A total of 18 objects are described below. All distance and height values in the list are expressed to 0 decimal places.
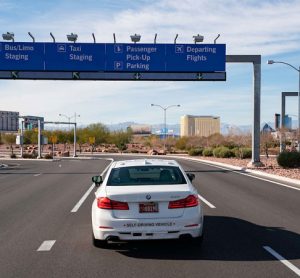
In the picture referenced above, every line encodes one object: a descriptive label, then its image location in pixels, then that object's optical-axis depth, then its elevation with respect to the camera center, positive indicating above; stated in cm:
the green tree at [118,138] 12156 -36
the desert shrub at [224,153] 5444 -165
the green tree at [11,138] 11675 -49
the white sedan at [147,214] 764 -114
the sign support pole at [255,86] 3241 +322
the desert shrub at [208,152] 6234 -179
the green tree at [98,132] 11278 +93
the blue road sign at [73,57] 3281 +497
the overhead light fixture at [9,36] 3269 +624
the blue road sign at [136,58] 3288 +495
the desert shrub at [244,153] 4978 -150
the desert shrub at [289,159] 3175 -135
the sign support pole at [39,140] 6306 -56
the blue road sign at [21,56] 3266 +501
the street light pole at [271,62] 3488 +504
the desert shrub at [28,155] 6812 -257
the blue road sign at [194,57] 3281 +502
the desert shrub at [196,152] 6752 -194
